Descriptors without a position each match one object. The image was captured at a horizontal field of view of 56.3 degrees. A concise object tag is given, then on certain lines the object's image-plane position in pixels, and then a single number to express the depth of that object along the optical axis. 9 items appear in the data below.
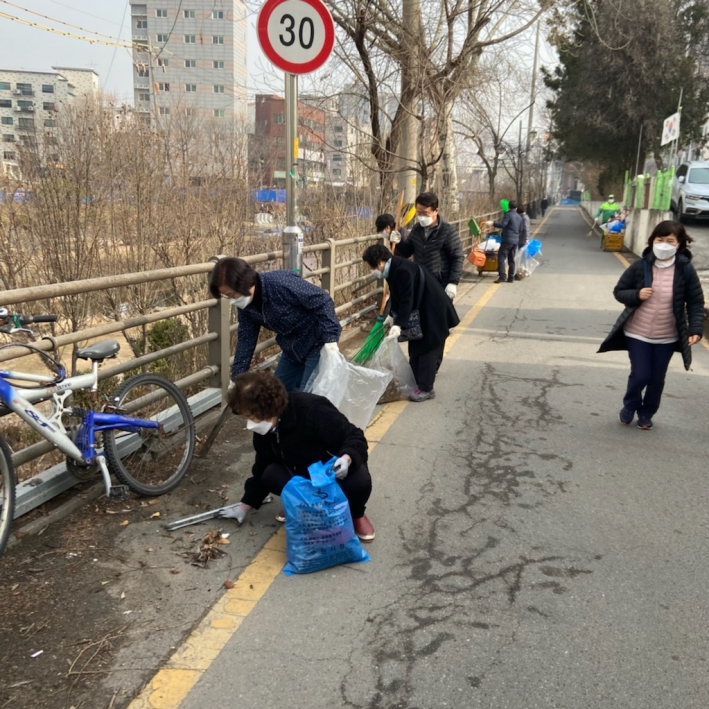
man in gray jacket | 14.27
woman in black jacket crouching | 3.25
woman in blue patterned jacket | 3.85
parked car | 19.89
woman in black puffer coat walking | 5.14
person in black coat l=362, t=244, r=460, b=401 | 5.80
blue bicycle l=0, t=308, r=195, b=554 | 3.19
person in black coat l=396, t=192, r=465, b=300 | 6.73
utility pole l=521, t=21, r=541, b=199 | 32.50
